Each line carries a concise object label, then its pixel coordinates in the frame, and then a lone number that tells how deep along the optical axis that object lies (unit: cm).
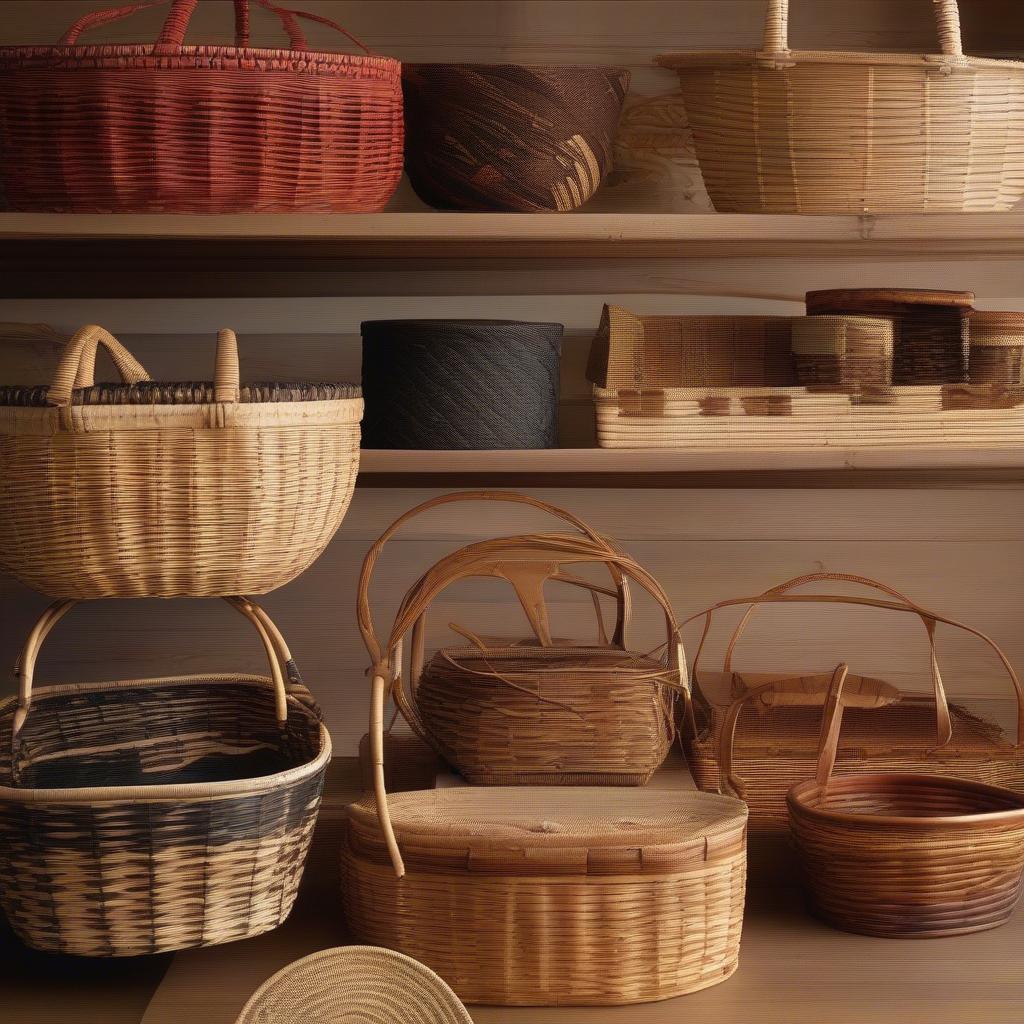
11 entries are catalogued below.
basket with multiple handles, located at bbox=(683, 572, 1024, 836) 260
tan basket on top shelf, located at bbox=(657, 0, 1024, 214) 250
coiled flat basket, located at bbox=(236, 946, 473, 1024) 231
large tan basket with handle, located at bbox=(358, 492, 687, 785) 252
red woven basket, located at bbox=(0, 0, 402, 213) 243
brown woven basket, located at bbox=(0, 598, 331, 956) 232
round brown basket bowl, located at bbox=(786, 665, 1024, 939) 247
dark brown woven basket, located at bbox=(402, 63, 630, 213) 255
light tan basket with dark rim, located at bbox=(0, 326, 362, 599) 235
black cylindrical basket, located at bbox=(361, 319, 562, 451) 256
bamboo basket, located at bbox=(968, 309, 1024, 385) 259
